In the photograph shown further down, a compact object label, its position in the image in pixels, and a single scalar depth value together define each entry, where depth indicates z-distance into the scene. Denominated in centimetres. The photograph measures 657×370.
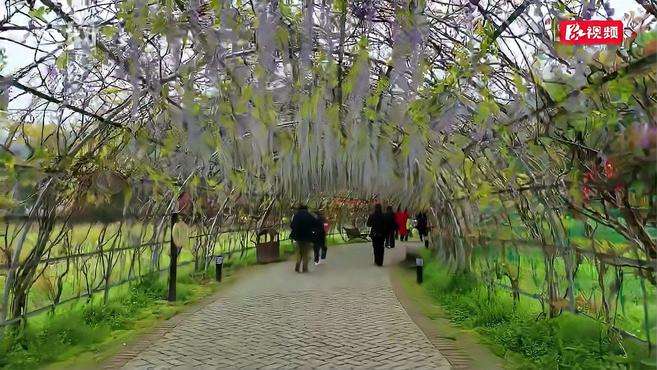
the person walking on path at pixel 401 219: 1953
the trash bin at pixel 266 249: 1515
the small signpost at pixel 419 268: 1039
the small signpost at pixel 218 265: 1113
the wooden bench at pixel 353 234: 2474
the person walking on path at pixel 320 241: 1289
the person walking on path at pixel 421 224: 1954
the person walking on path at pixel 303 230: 1161
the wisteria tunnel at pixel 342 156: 380
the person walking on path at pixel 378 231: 1261
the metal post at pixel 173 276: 832
